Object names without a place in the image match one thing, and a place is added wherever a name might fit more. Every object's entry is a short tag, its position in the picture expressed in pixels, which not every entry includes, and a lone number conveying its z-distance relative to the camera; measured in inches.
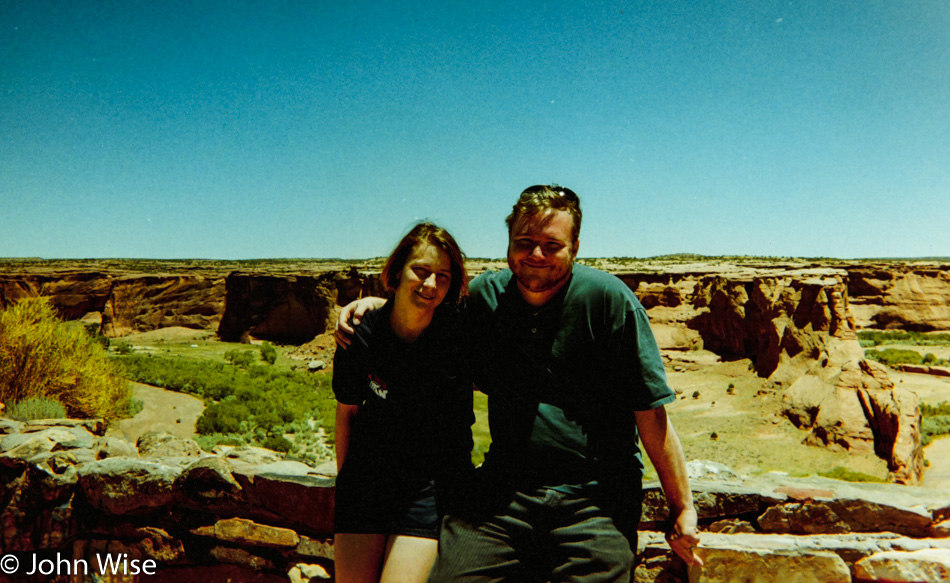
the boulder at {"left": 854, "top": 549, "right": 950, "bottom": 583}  85.7
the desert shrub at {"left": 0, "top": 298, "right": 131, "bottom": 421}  307.3
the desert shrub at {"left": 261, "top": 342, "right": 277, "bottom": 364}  1315.2
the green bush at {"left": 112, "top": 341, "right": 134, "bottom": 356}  1129.6
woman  90.7
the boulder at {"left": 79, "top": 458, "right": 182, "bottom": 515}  129.3
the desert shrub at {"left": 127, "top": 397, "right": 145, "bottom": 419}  531.1
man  84.8
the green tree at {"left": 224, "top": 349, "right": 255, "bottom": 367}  1180.6
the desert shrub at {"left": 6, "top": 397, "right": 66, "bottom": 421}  248.5
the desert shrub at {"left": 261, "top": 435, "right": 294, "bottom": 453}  574.9
